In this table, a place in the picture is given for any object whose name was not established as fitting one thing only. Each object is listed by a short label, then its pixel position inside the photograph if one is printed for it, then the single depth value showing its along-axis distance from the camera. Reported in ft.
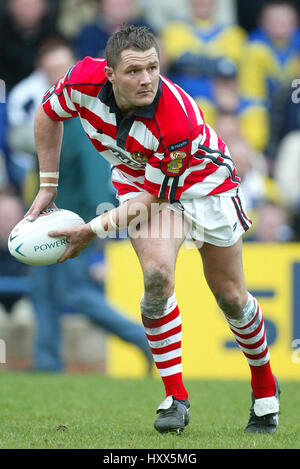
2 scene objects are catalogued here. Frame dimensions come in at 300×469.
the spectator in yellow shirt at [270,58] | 61.16
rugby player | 25.73
